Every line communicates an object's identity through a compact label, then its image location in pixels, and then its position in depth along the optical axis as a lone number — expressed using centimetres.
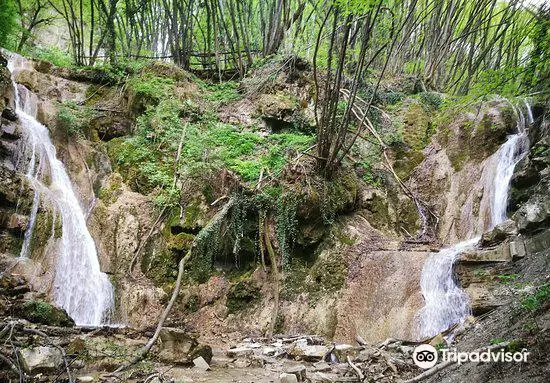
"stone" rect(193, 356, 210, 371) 520
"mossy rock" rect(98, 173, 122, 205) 951
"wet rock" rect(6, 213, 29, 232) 739
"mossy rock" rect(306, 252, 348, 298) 806
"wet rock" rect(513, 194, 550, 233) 614
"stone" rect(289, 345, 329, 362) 588
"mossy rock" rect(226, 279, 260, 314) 818
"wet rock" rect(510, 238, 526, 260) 611
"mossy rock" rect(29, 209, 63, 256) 761
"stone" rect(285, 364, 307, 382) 451
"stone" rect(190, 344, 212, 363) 535
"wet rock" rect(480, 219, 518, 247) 657
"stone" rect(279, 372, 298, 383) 431
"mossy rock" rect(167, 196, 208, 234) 888
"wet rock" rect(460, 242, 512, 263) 632
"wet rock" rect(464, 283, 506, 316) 553
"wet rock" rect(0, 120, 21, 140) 862
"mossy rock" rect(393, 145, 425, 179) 1073
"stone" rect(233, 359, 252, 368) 562
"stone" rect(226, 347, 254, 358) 622
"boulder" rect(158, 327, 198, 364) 525
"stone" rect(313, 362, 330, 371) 520
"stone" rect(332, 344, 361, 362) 589
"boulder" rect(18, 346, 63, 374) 392
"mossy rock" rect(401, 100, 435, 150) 1138
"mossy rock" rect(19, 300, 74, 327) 588
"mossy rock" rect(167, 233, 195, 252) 866
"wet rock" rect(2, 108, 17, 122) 895
